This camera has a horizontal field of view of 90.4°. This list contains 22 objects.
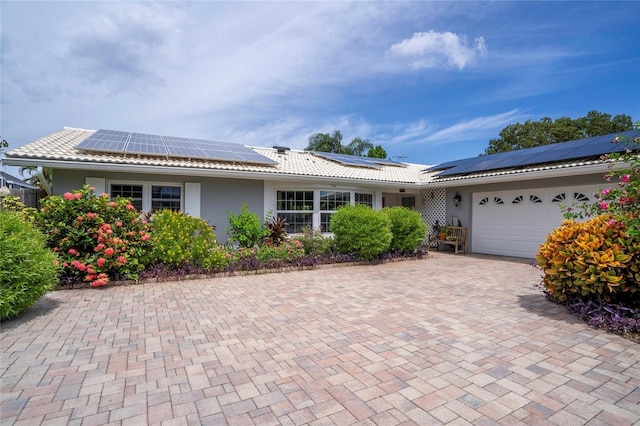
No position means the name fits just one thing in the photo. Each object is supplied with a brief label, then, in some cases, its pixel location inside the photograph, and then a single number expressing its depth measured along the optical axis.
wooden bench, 12.88
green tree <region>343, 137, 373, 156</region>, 30.81
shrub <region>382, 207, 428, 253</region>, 10.92
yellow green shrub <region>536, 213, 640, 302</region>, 4.41
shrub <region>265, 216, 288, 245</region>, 10.49
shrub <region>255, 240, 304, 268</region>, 8.73
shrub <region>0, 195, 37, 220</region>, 8.23
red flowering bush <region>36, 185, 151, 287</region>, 6.41
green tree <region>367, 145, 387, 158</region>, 32.00
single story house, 8.91
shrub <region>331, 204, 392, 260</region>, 9.66
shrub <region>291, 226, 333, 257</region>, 9.92
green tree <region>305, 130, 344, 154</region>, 30.35
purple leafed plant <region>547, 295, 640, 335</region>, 4.18
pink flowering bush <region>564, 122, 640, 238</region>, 4.51
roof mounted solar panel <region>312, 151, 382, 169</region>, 14.89
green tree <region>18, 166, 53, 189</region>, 8.64
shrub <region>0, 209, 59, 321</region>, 4.21
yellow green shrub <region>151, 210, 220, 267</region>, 7.36
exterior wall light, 13.42
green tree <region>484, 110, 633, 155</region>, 29.77
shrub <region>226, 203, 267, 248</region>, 9.93
